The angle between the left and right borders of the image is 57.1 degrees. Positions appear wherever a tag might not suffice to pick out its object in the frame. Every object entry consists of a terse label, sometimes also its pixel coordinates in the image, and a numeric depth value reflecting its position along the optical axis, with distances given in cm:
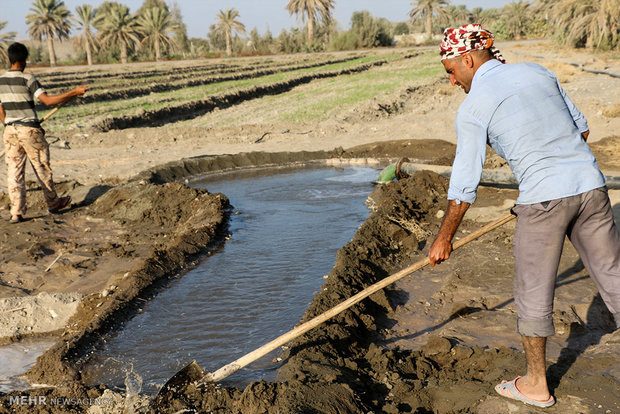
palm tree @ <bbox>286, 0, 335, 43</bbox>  6056
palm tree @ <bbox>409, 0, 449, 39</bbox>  6675
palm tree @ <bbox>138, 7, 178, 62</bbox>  5197
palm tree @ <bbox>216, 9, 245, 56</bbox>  6275
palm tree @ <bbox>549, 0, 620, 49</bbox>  2303
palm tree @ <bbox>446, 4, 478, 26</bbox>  7669
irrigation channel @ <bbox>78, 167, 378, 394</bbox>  381
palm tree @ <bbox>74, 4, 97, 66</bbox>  5144
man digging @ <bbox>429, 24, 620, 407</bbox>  263
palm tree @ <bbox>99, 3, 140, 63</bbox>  5078
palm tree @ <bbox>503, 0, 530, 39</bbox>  5116
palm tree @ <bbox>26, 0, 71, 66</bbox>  5220
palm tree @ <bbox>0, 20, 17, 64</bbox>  3925
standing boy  655
